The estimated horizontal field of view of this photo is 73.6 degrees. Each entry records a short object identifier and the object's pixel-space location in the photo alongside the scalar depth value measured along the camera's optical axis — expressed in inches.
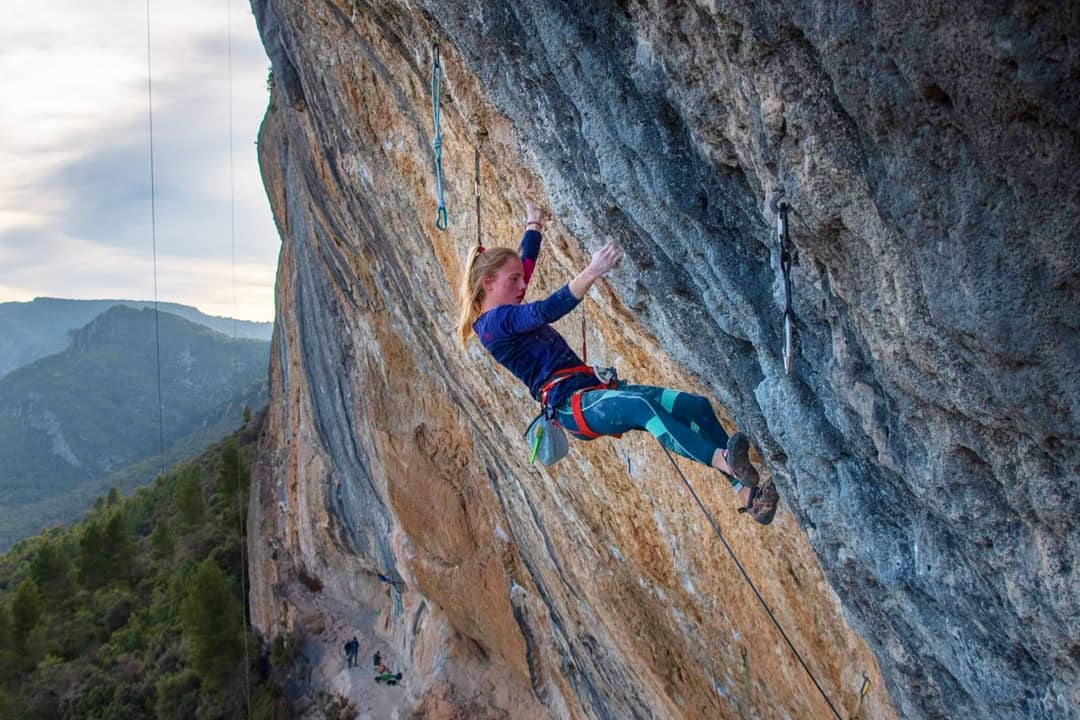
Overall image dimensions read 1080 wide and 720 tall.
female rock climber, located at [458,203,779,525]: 112.2
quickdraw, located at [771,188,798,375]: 86.4
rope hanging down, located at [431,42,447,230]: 165.2
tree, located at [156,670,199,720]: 630.5
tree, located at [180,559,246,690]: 635.5
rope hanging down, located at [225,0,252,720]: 652.6
